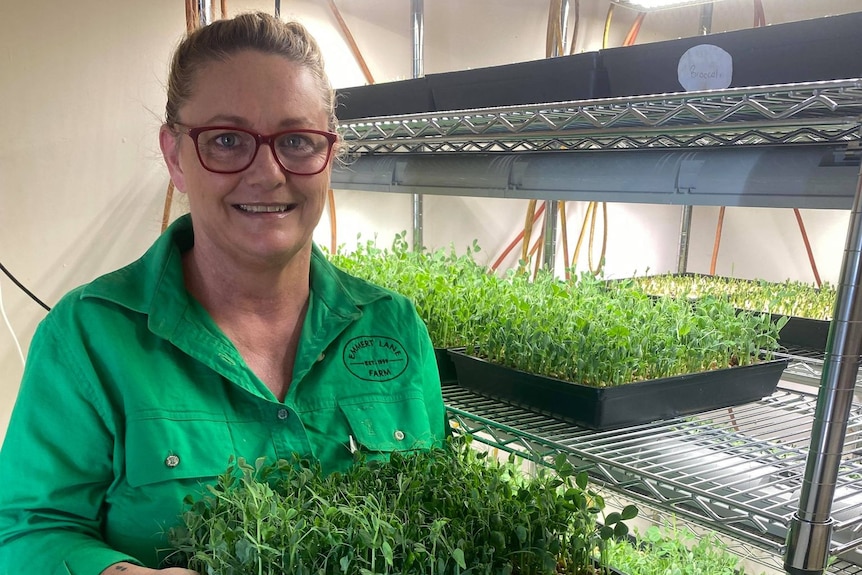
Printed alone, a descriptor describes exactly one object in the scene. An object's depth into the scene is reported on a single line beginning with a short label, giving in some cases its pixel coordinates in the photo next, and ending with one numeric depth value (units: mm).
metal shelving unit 916
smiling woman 896
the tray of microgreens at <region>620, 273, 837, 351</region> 1855
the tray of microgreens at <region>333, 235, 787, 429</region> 1253
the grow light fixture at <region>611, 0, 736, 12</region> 2156
